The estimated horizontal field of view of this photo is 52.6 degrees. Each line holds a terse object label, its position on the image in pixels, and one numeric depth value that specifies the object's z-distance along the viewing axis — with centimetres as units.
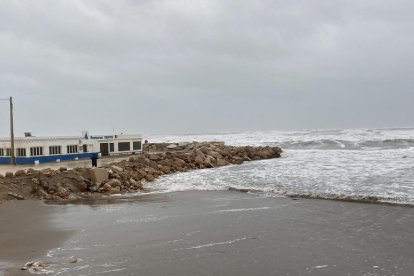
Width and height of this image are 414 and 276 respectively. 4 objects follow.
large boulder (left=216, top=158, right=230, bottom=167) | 3026
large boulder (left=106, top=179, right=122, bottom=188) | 1817
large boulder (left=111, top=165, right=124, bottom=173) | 2048
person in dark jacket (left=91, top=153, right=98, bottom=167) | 2375
